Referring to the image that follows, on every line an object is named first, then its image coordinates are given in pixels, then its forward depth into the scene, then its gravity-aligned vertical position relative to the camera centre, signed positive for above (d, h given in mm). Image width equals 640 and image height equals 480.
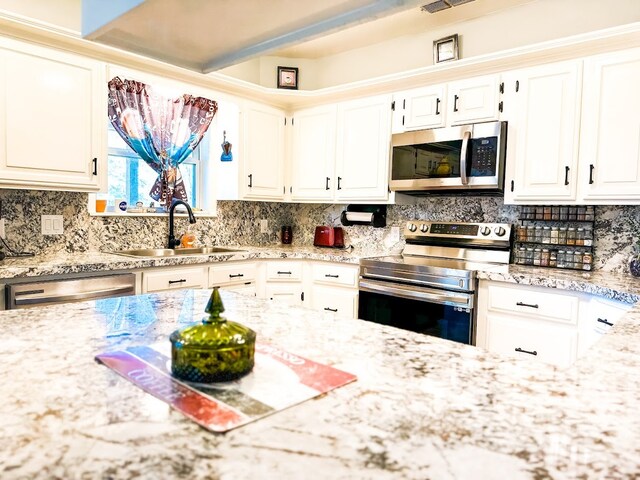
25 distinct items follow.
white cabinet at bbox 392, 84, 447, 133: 3234 +785
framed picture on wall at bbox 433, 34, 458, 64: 3391 +1258
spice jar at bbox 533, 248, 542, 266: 3012 -230
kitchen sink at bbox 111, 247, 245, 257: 3340 -313
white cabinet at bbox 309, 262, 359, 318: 3346 -545
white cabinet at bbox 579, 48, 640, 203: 2518 +527
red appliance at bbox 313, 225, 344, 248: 4043 -194
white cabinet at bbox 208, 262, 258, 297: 3179 -461
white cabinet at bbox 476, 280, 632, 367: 2369 -541
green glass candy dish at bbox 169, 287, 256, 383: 818 -250
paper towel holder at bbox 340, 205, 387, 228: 3816 +9
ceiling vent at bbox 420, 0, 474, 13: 3045 +1448
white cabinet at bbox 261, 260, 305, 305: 3547 -518
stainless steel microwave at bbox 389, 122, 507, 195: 2957 +401
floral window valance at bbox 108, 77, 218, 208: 3270 +641
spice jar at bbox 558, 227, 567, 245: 2938 -93
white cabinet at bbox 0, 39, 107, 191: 2512 +507
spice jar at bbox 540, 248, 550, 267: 2979 -239
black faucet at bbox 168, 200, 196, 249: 3409 -121
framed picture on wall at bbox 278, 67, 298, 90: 4121 +1214
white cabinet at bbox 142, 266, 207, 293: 2811 -435
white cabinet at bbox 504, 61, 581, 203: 2721 +542
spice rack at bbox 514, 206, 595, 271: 2877 -102
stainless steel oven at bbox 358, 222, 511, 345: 2775 -383
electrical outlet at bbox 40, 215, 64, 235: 2930 -118
